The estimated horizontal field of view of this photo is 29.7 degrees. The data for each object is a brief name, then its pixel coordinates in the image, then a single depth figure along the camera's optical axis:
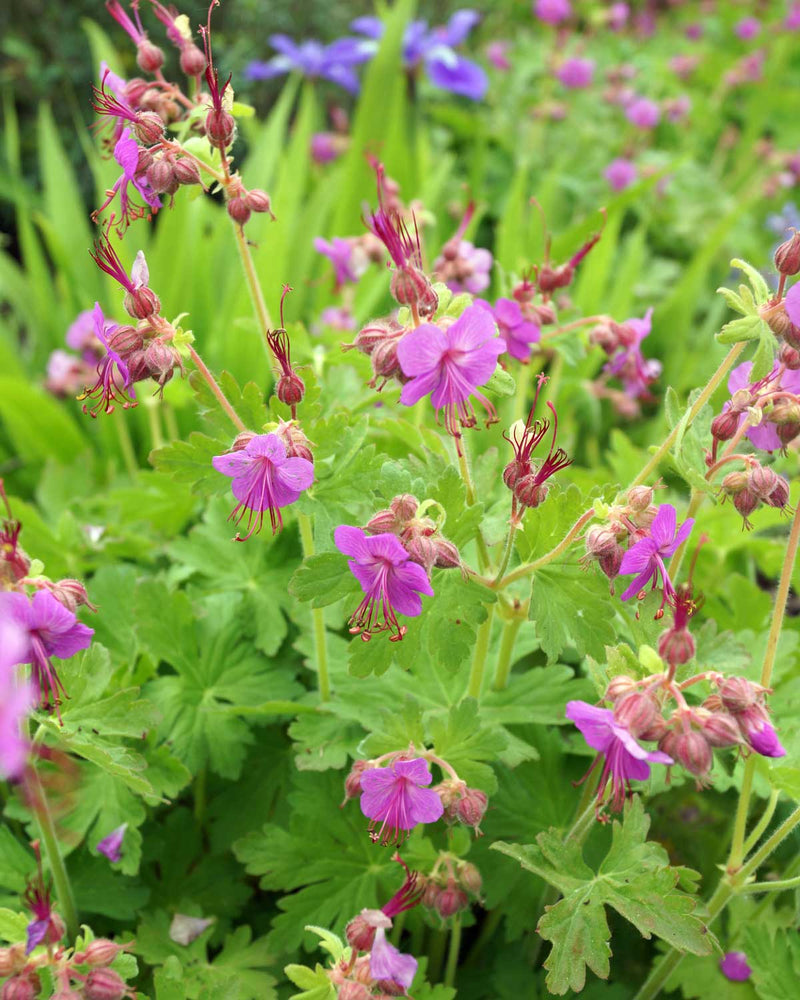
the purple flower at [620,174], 1.11
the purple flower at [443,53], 1.14
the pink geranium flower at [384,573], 0.36
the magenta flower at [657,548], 0.36
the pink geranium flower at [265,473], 0.36
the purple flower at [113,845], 0.44
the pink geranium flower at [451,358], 0.36
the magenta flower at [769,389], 0.38
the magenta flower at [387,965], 0.36
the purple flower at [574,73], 1.22
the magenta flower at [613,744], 0.33
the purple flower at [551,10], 1.22
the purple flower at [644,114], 1.16
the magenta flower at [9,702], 0.25
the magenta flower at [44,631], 0.35
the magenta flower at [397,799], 0.38
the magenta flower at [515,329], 0.45
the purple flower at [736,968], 0.46
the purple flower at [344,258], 0.55
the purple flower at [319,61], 1.11
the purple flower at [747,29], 1.56
